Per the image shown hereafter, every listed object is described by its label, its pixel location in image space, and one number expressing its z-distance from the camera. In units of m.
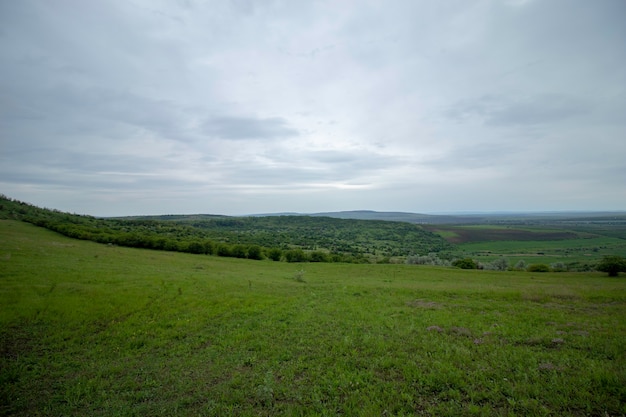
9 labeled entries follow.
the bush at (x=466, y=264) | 54.09
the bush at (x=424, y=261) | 67.83
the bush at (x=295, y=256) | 62.94
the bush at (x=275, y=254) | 64.12
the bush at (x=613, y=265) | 37.59
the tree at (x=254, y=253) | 62.03
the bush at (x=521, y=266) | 57.56
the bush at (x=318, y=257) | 66.19
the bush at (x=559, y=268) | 52.34
